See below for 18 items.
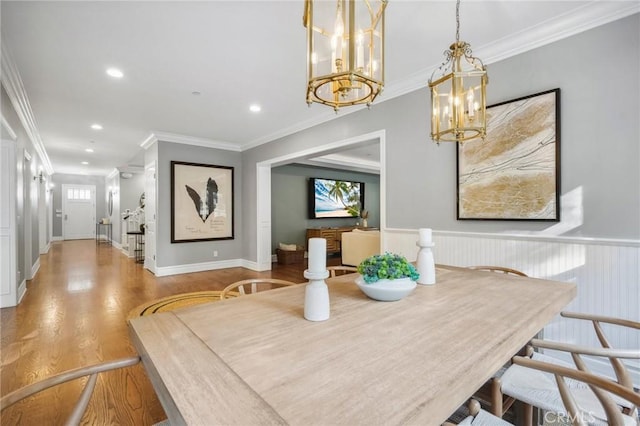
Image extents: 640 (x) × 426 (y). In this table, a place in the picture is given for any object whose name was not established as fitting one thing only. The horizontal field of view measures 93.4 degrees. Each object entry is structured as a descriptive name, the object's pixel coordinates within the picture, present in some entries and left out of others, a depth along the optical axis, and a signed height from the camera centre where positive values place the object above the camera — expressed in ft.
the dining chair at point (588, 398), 2.59 -1.74
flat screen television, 26.78 +1.16
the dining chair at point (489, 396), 4.64 -2.85
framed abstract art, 7.91 +1.31
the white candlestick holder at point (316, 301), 3.72 -1.13
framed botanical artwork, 18.47 +0.52
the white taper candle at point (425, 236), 5.58 -0.49
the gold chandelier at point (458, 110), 5.57 +1.98
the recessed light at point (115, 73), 10.06 +4.68
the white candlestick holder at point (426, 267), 5.57 -1.06
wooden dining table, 2.10 -1.37
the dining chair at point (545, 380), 3.40 -2.29
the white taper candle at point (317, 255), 3.62 -0.54
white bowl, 4.40 -1.16
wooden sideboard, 25.30 -2.09
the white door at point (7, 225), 11.63 -0.58
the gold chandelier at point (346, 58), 4.09 +2.22
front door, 38.22 -0.24
